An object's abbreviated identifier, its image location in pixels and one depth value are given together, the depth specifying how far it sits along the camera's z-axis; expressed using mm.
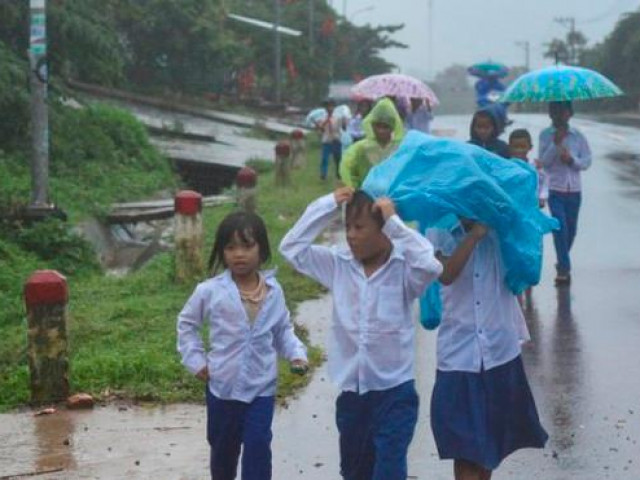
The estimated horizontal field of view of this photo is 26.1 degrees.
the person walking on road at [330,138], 23484
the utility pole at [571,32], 101938
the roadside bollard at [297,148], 26391
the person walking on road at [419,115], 18453
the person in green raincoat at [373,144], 10445
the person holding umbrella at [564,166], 11695
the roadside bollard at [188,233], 11570
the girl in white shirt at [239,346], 5566
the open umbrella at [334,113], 24234
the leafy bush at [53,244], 14016
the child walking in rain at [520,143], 10124
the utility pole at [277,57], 43844
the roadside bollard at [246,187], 14447
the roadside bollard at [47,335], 7801
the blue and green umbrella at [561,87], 10938
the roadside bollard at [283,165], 20859
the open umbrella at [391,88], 16312
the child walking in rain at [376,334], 5211
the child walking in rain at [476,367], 5426
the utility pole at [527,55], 136250
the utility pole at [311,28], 53900
